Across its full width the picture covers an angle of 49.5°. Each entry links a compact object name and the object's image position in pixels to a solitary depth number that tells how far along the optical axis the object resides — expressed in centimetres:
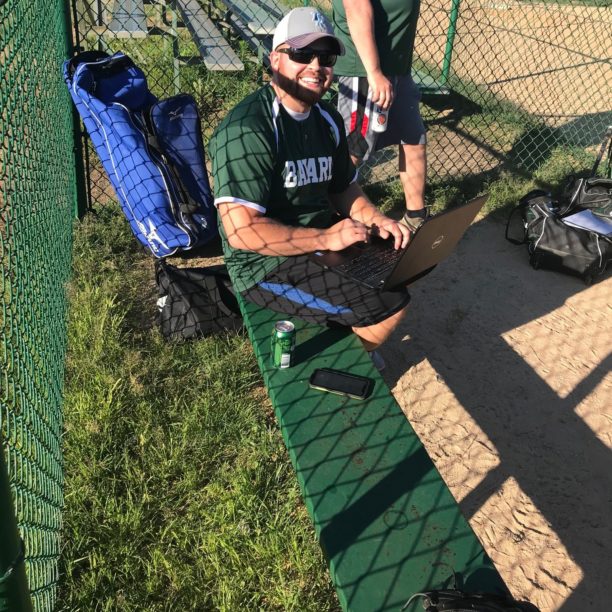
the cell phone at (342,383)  234
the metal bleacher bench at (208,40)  533
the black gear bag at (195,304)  321
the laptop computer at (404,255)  248
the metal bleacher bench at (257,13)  610
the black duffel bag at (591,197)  446
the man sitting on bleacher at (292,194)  257
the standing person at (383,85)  367
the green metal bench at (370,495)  176
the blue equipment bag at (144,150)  373
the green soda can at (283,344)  238
